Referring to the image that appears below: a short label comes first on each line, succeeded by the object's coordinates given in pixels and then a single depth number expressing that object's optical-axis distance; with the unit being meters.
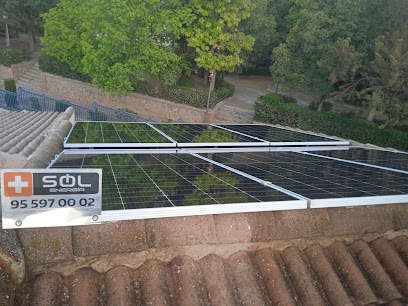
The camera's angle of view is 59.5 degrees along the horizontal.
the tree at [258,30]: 29.56
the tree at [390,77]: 20.33
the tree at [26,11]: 34.31
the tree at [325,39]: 23.72
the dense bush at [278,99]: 26.73
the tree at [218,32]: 26.03
